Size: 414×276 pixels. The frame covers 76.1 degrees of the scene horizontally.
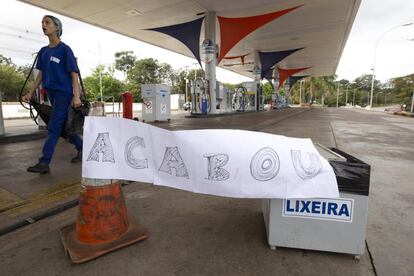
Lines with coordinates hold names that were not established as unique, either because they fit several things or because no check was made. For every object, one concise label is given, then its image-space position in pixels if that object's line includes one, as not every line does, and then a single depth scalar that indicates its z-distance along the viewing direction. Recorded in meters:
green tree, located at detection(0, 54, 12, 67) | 48.64
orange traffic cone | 1.89
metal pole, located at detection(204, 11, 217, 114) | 14.73
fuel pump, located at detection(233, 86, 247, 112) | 23.44
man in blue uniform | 3.25
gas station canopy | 13.06
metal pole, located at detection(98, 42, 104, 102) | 41.67
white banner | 1.86
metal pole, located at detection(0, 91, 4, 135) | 6.05
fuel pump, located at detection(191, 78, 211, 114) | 15.34
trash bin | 1.80
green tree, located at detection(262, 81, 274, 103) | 68.04
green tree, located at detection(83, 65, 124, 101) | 44.47
